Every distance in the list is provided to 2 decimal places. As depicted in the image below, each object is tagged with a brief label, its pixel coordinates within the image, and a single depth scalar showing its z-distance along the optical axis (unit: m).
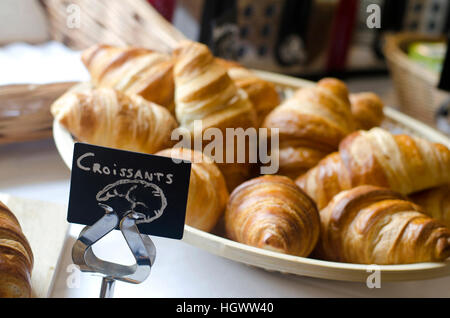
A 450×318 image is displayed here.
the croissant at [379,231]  0.64
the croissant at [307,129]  0.88
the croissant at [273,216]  0.62
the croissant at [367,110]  1.02
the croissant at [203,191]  0.68
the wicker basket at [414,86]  1.47
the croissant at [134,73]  0.89
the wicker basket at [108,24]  1.07
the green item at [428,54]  1.64
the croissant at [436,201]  0.79
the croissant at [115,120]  0.75
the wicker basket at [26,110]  0.82
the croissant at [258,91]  0.98
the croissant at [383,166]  0.77
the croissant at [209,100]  0.85
